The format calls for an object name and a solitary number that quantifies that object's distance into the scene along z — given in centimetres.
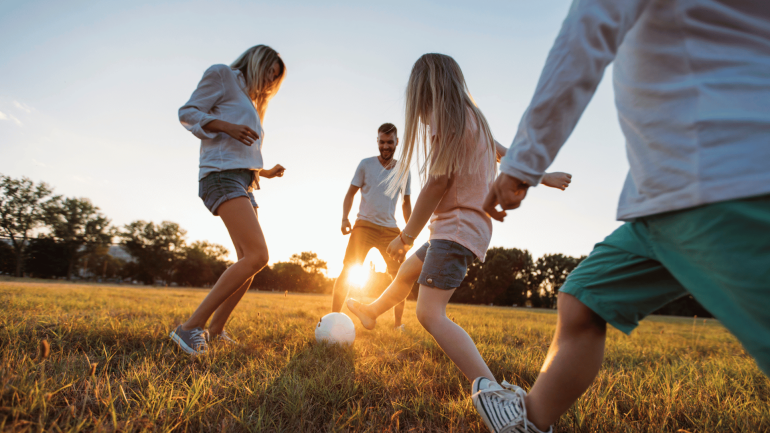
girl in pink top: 207
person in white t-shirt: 471
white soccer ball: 338
